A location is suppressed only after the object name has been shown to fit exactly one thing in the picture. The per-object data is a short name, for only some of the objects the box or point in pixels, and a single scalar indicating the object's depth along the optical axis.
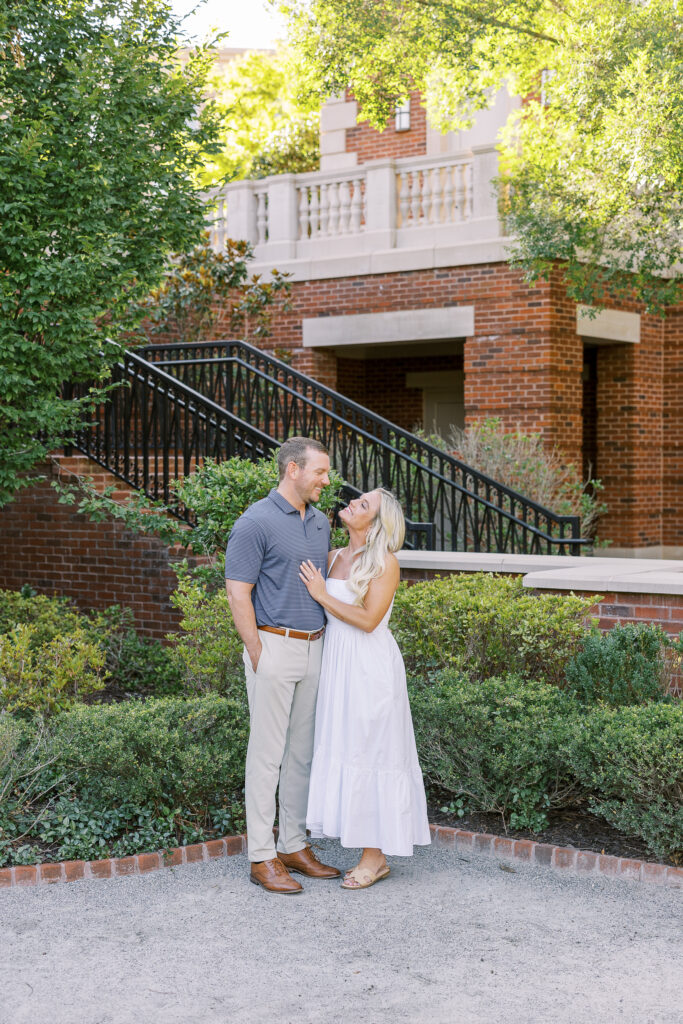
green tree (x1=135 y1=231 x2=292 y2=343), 15.05
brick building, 14.08
